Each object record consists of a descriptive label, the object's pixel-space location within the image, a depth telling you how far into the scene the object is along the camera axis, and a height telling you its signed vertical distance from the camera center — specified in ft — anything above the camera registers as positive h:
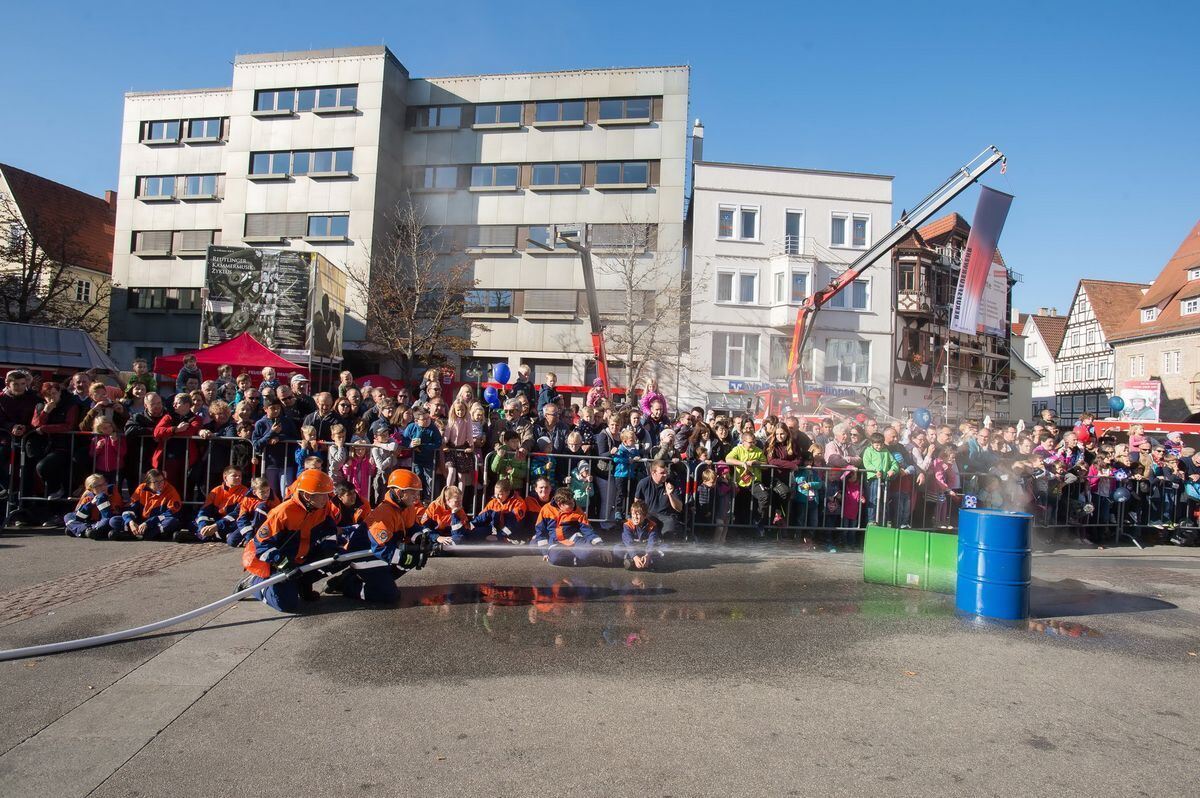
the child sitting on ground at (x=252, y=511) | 26.32 -3.61
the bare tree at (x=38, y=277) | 95.86 +17.00
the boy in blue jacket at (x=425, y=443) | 29.35 -0.92
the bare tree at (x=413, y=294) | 98.17 +16.94
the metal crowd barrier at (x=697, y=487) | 29.19 -2.46
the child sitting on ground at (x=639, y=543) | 25.49 -4.06
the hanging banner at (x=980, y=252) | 63.41 +17.19
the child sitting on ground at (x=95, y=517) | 27.07 -4.20
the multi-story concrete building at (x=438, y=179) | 107.55 +36.16
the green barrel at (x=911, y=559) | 23.24 -3.67
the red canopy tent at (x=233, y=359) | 50.26 +3.53
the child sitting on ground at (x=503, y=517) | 27.84 -3.52
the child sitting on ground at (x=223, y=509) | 27.55 -3.79
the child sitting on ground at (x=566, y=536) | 25.45 -3.89
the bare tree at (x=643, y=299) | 100.89 +18.29
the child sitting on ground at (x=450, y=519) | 26.89 -3.59
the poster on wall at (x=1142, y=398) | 126.62 +10.22
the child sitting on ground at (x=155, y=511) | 27.37 -3.95
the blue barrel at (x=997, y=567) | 20.18 -3.27
